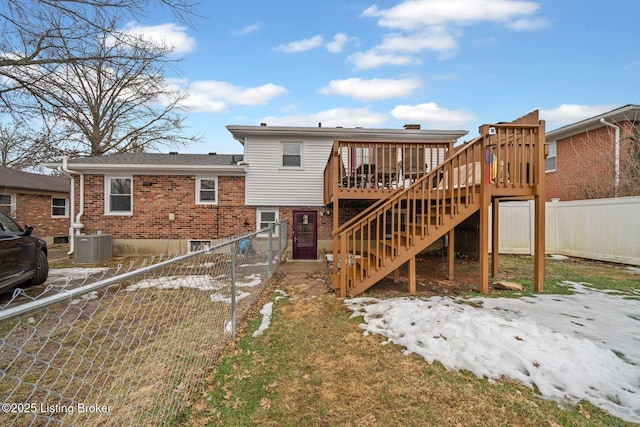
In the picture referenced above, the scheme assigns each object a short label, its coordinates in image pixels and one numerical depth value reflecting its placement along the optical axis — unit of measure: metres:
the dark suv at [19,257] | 4.52
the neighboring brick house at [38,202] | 12.49
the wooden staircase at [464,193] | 5.13
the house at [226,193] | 9.94
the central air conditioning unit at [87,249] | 8.91
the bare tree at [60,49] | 5.21
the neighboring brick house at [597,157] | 10.34
